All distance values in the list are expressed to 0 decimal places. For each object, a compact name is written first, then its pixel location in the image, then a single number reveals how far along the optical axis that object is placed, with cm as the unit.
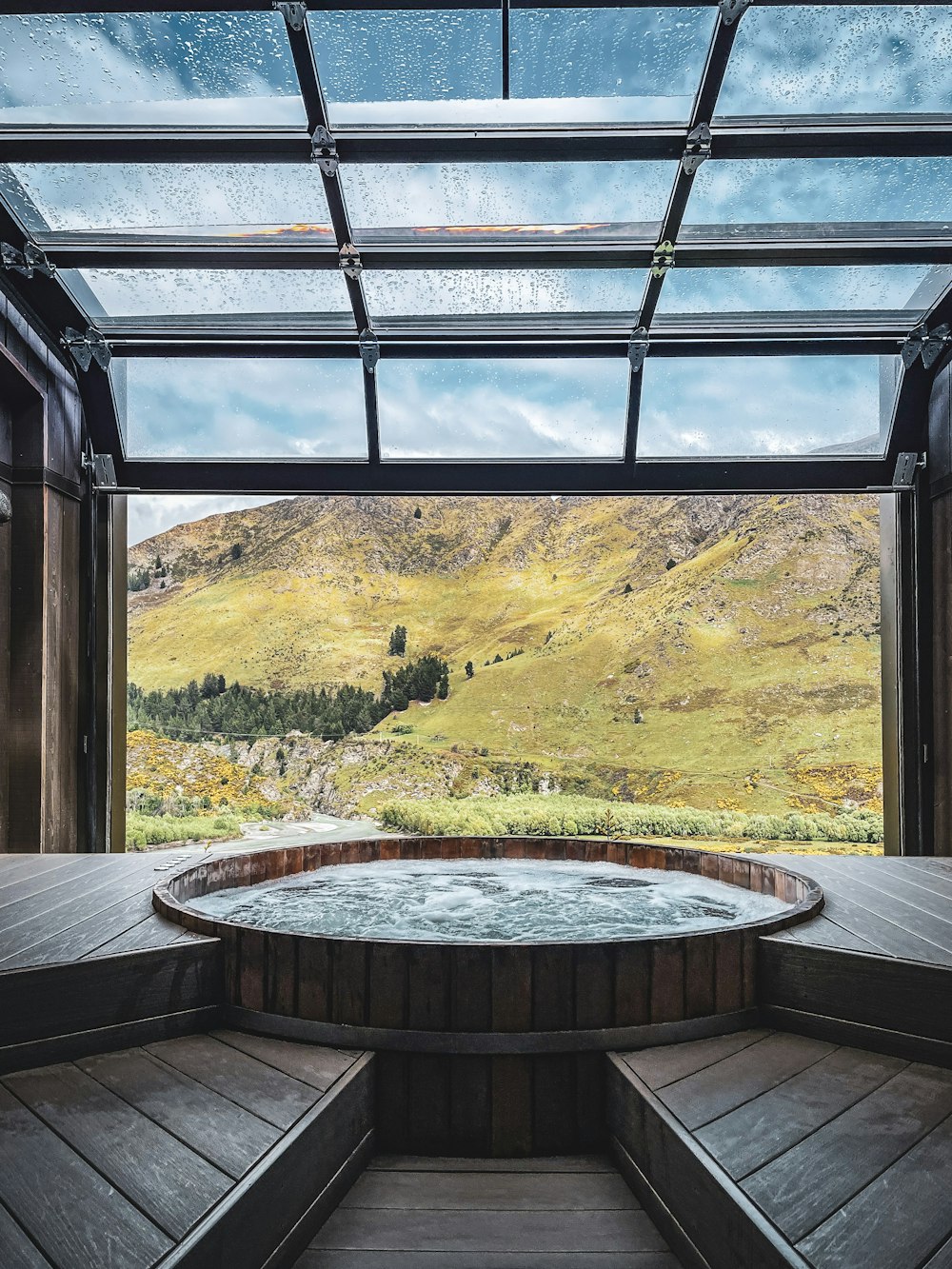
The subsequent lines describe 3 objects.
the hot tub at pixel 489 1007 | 174
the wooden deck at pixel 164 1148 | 110
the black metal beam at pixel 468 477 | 407
